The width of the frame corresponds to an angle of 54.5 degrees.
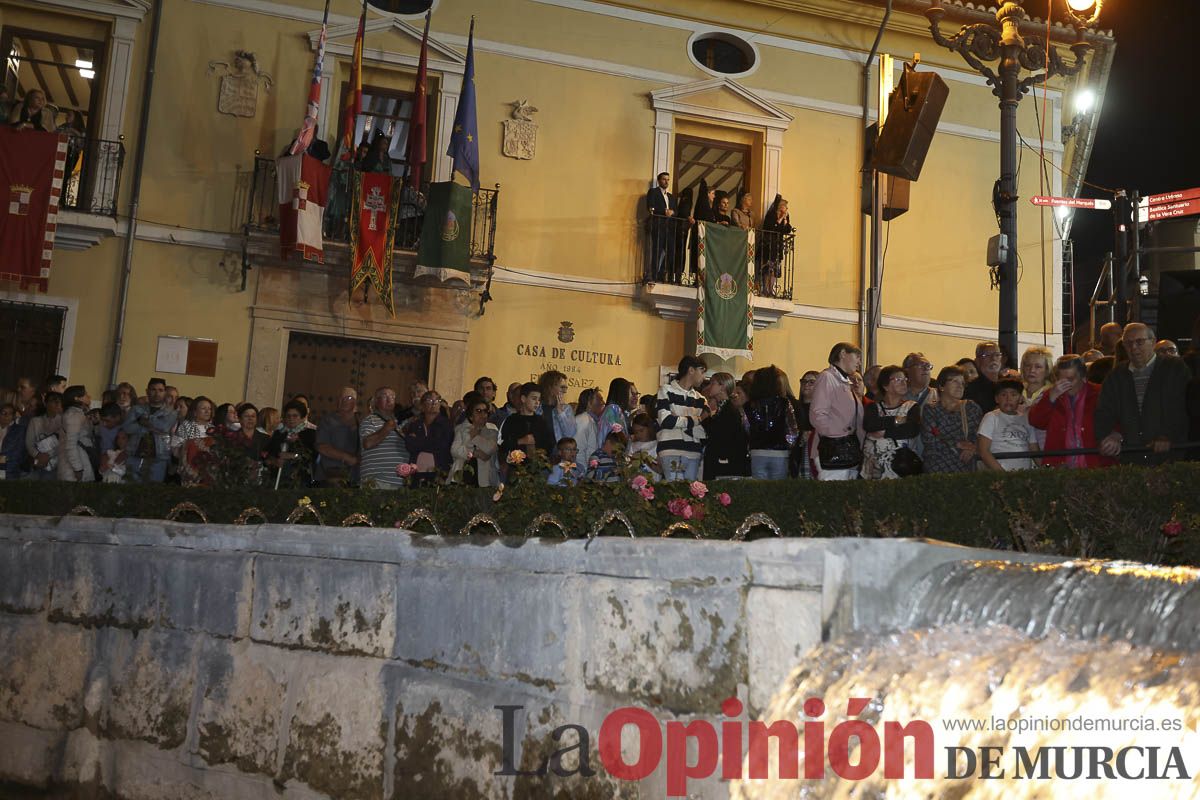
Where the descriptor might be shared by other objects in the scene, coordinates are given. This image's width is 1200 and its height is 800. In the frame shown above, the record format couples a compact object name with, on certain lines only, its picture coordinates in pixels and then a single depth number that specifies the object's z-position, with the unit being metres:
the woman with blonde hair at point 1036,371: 7.87
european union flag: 14.08
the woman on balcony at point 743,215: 15.56
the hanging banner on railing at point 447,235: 14.06
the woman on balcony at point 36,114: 13.77
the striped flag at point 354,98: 14.08
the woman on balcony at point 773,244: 15.69
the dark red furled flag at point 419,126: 14.20
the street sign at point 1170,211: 13.59
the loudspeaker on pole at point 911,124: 11.20
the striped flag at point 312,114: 13.74
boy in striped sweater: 8.05
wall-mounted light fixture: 17.94
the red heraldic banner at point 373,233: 14.01
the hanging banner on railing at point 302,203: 13.62
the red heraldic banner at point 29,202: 13.31
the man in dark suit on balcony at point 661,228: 15.20
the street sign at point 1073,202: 14.10
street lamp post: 10.04
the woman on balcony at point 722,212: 15.45
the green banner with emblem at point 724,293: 15.03
